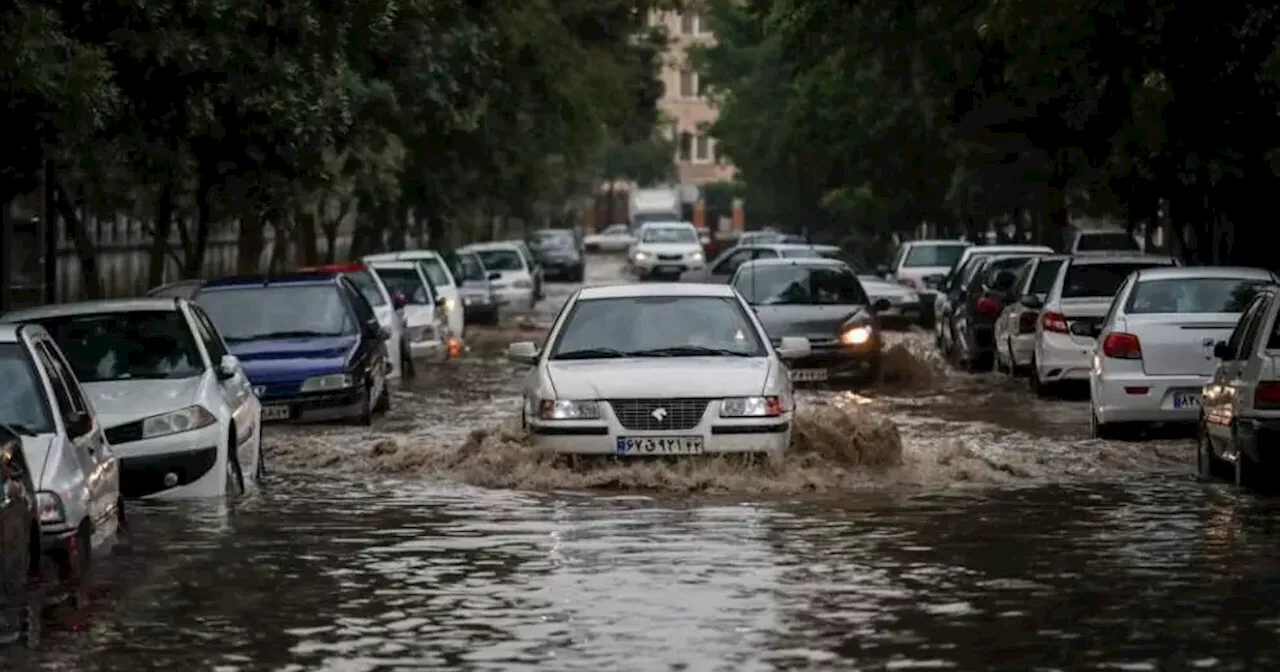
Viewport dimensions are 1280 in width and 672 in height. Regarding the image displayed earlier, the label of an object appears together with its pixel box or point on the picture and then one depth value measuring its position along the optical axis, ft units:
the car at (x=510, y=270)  209.56
